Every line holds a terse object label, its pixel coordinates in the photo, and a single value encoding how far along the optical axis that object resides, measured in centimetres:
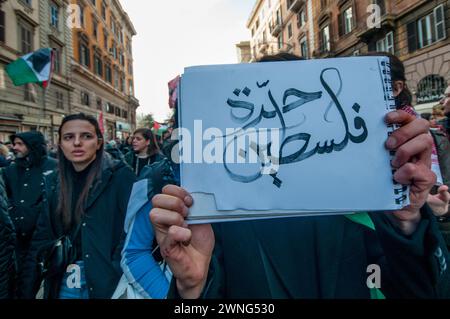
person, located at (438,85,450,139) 235
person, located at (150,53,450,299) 86
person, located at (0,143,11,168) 558
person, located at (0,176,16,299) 194
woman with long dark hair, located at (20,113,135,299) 184
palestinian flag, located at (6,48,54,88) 820
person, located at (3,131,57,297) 276
